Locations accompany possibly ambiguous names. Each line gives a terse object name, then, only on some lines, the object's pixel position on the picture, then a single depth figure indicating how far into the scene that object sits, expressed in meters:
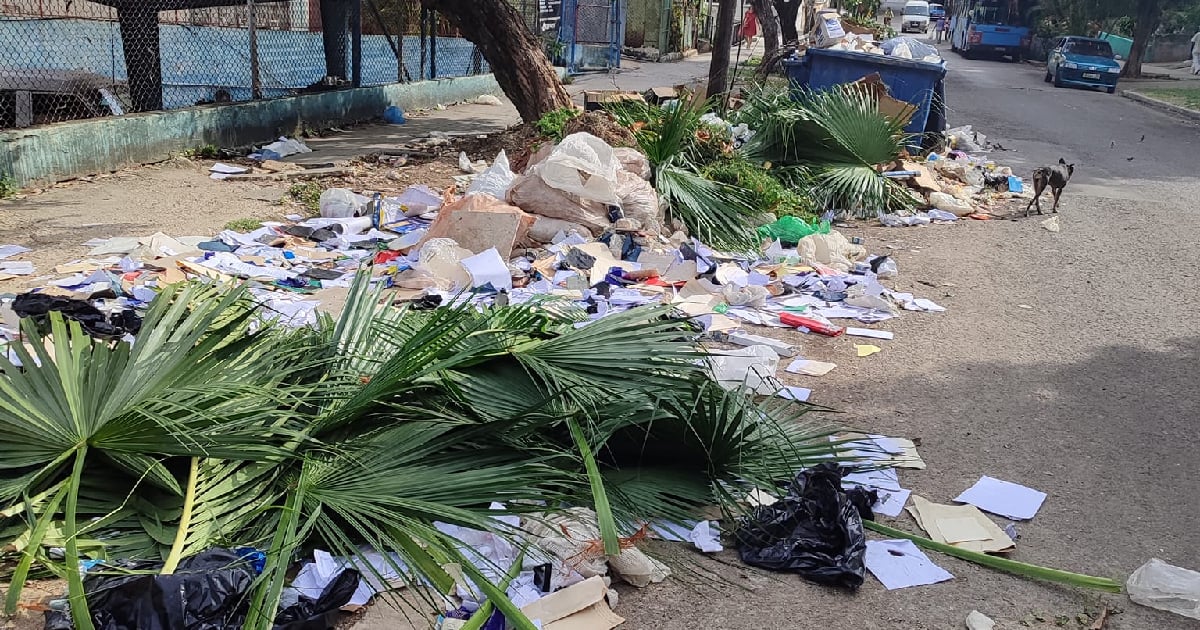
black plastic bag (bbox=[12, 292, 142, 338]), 4.88
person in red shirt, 26.29
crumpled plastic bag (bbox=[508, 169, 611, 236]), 7.00
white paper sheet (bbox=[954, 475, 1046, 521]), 3.60
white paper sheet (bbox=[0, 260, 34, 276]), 5.99
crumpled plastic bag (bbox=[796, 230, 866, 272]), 7.20
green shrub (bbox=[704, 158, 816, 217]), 8.20
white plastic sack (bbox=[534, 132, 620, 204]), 7.00
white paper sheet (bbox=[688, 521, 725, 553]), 3.20
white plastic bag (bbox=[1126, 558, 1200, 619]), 3.03
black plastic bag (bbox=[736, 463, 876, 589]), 3.08
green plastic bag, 7.76
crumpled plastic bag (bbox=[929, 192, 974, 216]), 9.27
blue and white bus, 36.75
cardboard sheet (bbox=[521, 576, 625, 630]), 2.75
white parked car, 55.88
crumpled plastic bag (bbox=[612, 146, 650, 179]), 7.67
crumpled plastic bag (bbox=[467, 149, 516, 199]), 7.36
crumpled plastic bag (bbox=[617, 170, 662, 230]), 7.21
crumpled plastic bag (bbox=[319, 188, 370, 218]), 7.71
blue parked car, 25.09
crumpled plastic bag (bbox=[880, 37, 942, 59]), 12.29
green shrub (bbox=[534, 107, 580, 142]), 9.09
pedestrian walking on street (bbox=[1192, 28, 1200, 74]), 30.99
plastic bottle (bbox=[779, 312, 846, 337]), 5.66
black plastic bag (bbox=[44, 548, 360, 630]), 2.42
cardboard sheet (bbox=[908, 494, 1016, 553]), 3.36
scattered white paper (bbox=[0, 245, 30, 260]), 6.37
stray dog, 9.02
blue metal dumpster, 11.35
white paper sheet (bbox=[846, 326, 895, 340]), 5.68
